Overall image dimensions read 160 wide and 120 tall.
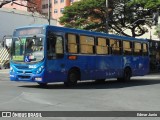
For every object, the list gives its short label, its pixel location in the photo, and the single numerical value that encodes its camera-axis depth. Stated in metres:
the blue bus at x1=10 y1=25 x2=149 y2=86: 19.02
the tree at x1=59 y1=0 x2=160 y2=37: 48.00
